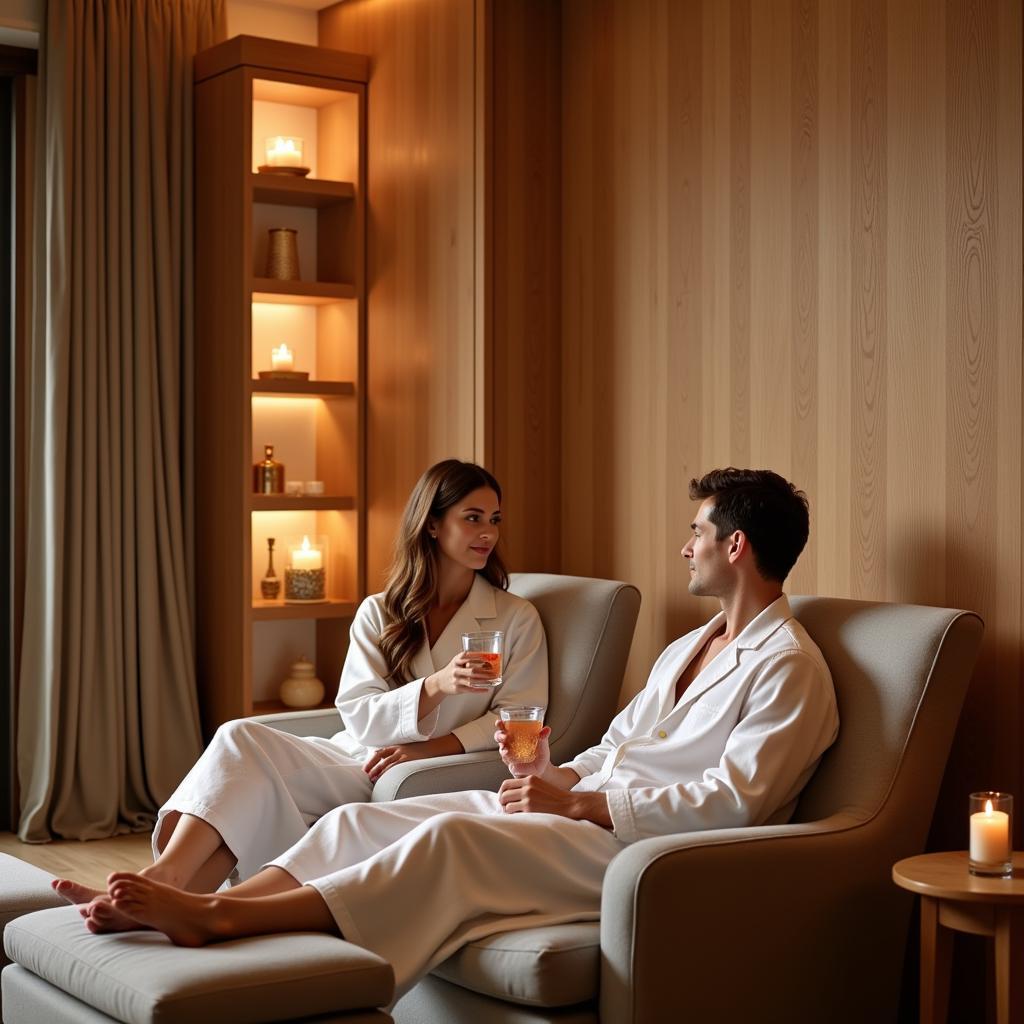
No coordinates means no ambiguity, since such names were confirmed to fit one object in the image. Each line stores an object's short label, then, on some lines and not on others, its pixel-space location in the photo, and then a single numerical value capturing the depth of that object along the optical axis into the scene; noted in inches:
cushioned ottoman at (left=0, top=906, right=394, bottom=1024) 91.0
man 104.7
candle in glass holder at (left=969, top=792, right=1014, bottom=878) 100.7
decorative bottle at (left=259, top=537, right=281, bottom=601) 198.5
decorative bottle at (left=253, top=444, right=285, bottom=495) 196.5
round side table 98.3
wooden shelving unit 190.5
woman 124.5
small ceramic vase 198.5
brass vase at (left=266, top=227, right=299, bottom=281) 195.8
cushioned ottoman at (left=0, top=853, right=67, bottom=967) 115.6
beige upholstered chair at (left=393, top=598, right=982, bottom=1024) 100.1
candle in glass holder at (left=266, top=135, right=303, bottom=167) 194.5
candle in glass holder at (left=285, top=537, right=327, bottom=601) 196.7
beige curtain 189.2
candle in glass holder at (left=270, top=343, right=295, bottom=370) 196.4
